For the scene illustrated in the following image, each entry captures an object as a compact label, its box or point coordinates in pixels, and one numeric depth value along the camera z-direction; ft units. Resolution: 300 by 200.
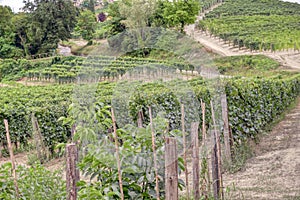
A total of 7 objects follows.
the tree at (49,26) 215.51
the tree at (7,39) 221.17
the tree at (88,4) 378.32
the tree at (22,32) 225.56
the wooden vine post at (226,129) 31.17
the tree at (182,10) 173.95
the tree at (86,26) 236.84
